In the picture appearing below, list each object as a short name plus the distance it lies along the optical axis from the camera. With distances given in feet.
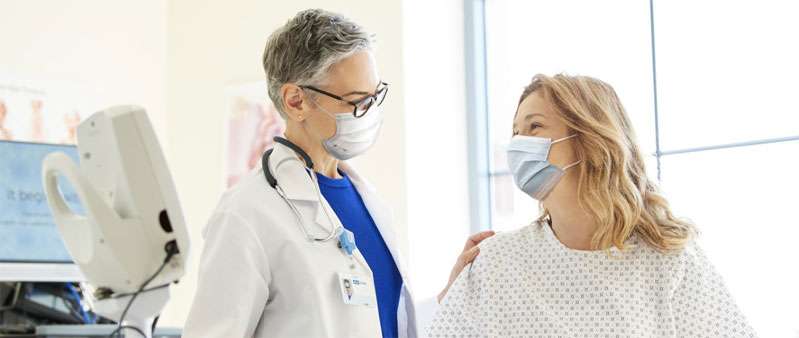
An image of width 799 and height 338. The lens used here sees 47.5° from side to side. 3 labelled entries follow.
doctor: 5.01
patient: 6.00
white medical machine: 5.49
